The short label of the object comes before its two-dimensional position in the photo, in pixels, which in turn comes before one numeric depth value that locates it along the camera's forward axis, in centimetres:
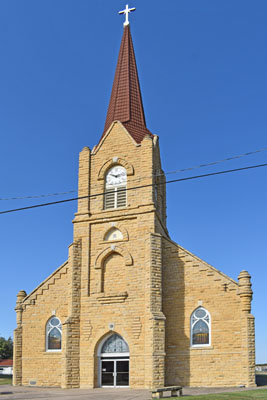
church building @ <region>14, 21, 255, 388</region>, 2727
